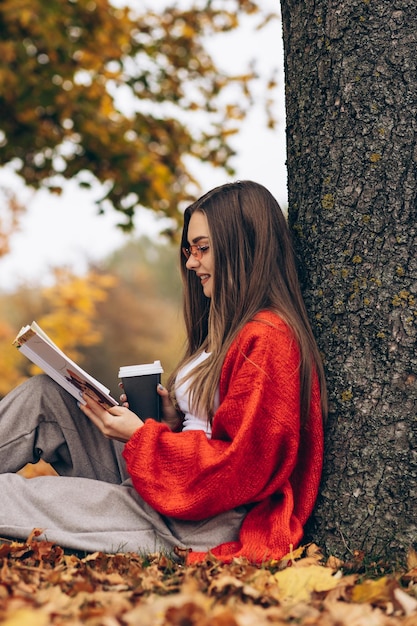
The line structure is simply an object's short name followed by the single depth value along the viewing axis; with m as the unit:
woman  2.70
